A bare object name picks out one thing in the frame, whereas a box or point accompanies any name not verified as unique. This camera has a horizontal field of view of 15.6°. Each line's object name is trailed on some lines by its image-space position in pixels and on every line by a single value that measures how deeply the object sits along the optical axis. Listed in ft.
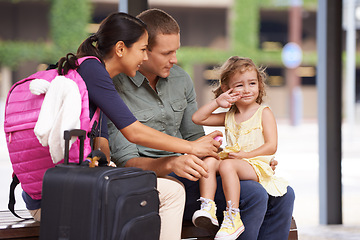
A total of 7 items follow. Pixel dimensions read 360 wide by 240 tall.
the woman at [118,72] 13.76
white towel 13.21
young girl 14.17
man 14.44
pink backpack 13.45
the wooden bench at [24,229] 14.05
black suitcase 12.95
